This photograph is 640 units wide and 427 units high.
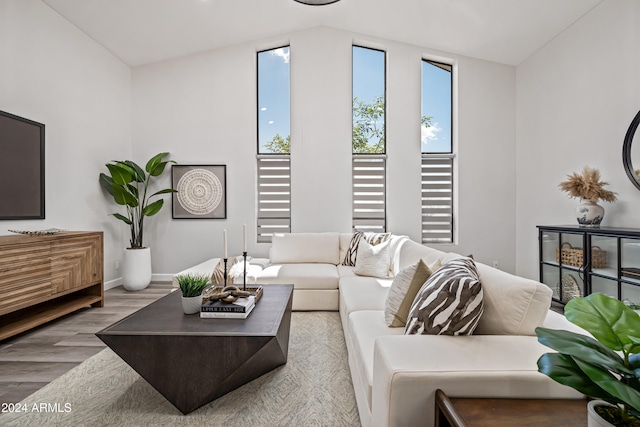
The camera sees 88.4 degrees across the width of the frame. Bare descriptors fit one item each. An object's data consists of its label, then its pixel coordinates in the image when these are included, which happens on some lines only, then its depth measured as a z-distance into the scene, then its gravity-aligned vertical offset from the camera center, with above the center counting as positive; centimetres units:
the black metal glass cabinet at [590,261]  264 -46
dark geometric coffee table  162 -69
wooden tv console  259 -58
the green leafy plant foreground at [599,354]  60 -28
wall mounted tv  297 +43
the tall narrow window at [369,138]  493 +110
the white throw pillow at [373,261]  347 -53
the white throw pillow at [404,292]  176 -44
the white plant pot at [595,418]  65 -43
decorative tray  218 -56
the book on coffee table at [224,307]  192 -56
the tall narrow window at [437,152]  493 +89
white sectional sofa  106 -52
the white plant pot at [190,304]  196 -55
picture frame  490 +34
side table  92 -59
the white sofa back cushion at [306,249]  414 -48
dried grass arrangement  309 +23
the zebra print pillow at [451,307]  138 -41
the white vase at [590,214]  309 -3
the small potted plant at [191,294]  197 -50
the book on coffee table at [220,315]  191 -60
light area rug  167 -105
